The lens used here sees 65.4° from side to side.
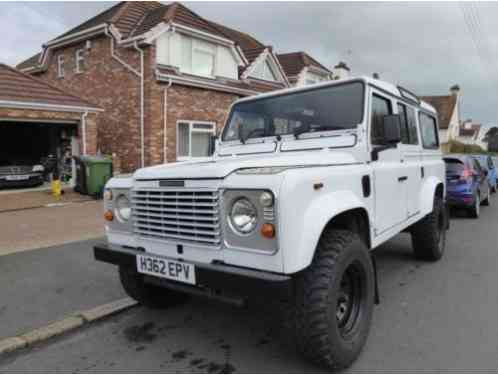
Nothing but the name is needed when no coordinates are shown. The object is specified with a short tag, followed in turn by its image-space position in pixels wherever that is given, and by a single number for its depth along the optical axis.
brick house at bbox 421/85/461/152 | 38.81
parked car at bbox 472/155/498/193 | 12.50
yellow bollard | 10.39
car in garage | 11.23
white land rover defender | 2.37
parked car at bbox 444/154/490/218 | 8.87
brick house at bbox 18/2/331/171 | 12.57
